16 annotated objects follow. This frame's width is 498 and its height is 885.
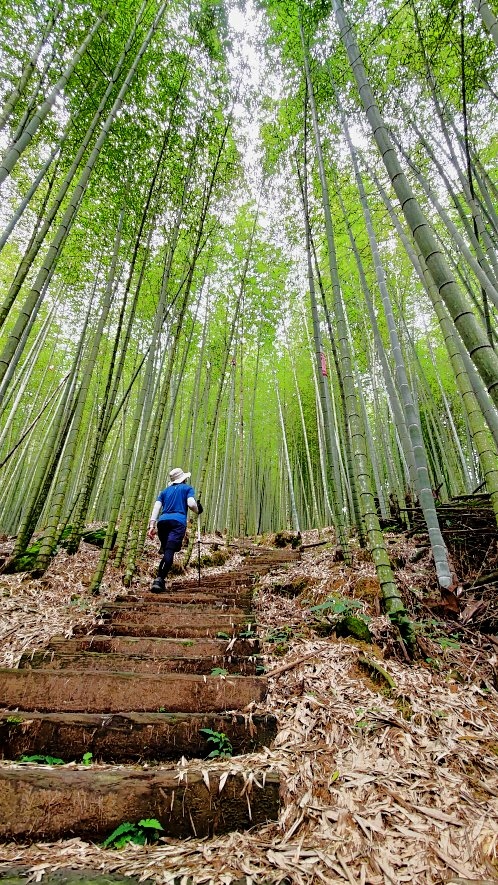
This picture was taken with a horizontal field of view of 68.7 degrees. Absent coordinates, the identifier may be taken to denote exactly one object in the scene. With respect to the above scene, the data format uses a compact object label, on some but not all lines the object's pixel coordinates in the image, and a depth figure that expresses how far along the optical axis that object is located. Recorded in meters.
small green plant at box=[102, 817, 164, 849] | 1.30
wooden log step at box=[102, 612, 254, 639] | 2.63
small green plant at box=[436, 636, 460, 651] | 2.21
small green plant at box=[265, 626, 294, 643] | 2.50
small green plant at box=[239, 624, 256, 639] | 2.57
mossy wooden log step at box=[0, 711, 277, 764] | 1.65
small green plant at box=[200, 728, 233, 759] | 1.64
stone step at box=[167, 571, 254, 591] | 4.07
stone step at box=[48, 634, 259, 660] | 2.39
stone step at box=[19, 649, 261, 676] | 2.15
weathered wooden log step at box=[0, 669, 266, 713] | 1.90
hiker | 3.86
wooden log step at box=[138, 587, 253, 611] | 3.36
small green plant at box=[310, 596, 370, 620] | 2.63
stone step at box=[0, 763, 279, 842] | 1.34
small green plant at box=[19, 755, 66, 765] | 1.59
